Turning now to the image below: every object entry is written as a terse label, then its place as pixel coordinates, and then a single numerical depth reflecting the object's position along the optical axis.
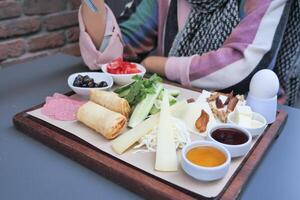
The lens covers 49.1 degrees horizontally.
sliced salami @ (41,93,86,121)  0.73
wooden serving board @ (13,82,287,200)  0.52
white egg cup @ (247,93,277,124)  0.72
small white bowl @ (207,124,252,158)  0.58
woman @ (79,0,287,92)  0.89
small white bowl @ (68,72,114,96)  0.81
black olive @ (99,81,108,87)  0.84
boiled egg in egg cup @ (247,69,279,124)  0.71
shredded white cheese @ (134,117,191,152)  0.62
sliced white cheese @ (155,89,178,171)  0.56
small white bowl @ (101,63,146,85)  0.87
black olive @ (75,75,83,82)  0.84
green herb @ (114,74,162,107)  0.75
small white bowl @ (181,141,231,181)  0.51
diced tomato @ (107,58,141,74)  0.91
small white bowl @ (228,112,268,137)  0.65
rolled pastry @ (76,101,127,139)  0.64
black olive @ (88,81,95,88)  0.83
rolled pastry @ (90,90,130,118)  0.71
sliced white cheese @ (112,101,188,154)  0.61
